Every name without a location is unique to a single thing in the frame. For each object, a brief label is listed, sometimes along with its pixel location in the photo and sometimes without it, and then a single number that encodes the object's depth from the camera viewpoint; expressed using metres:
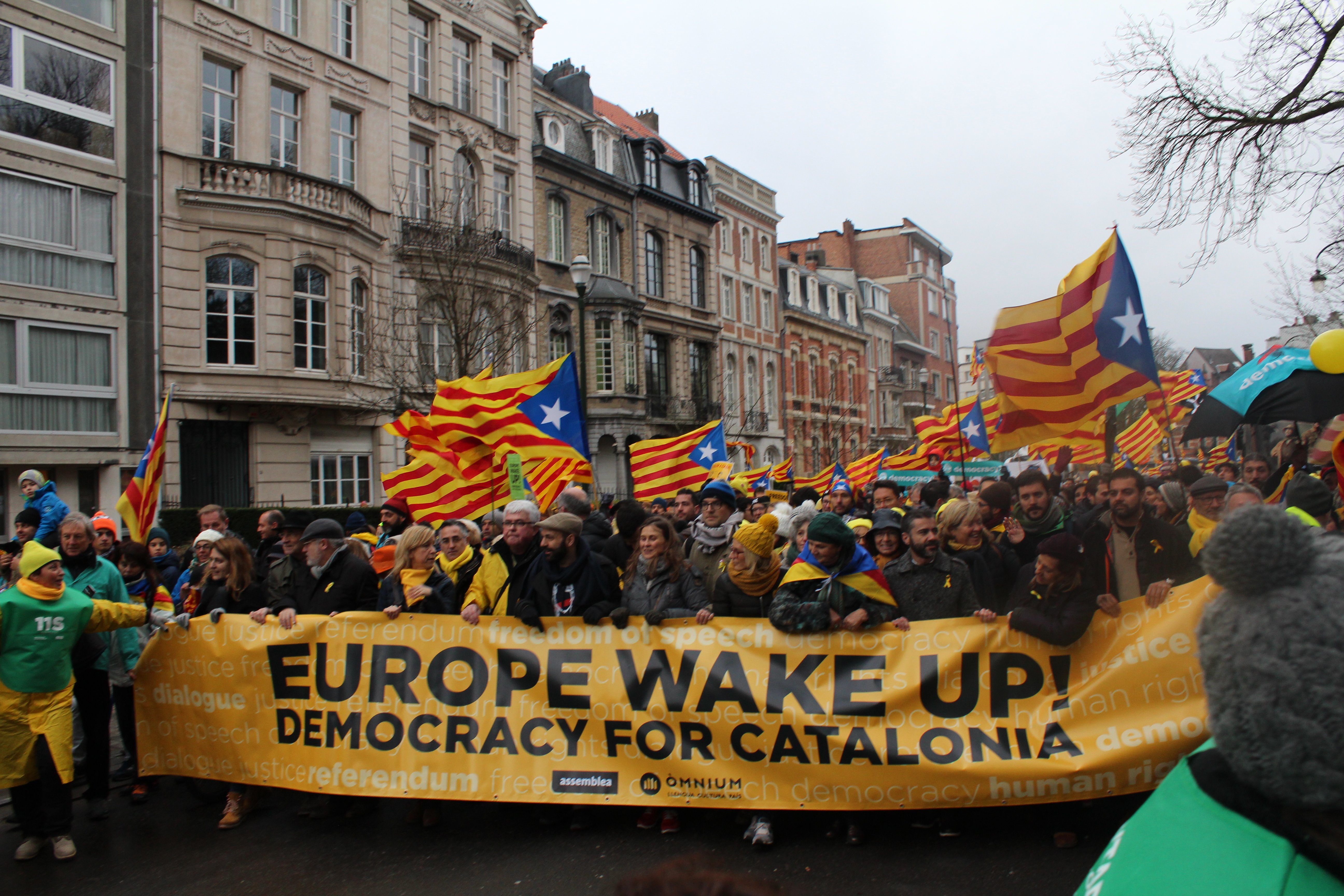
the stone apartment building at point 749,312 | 40.66
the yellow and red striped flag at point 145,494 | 7.82
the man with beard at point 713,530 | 6.43
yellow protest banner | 4.39
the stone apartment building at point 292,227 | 18.81
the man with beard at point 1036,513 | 6.06
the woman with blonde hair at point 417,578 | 5.63
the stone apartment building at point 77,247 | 16.36
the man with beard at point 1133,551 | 5.30
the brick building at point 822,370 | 46.31
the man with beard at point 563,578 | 5.23
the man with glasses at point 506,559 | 5.57
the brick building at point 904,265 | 63.22
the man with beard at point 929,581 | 4.93
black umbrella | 7.55
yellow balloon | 6.76
